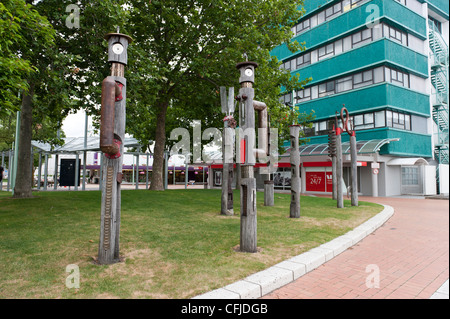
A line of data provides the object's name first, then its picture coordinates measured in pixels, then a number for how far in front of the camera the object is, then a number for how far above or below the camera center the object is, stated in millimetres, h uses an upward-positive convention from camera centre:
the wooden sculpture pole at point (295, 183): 8961 -220
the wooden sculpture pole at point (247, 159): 5180 +299
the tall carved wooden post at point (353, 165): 12836 +492
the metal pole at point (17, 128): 16281 +2711
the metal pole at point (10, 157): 21281 +1346
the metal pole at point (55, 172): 21306 +233
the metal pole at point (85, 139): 20764 +2539
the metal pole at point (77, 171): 20373 +262
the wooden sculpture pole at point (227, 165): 9375 +333
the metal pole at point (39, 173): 21008 +122
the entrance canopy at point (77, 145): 20281 +2166
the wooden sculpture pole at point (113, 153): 4094 +334
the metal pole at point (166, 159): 24469 +1359
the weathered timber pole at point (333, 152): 14170 +1214
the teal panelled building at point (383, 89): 22953 +7620
